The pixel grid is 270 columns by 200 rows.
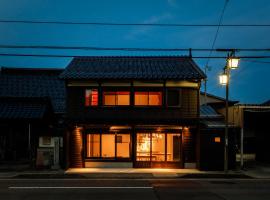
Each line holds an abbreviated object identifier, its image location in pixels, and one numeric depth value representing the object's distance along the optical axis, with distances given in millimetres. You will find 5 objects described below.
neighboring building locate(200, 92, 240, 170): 27641
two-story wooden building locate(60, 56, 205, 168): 28703
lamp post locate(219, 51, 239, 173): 25422
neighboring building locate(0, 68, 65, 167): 28625
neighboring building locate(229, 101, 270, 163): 30453
